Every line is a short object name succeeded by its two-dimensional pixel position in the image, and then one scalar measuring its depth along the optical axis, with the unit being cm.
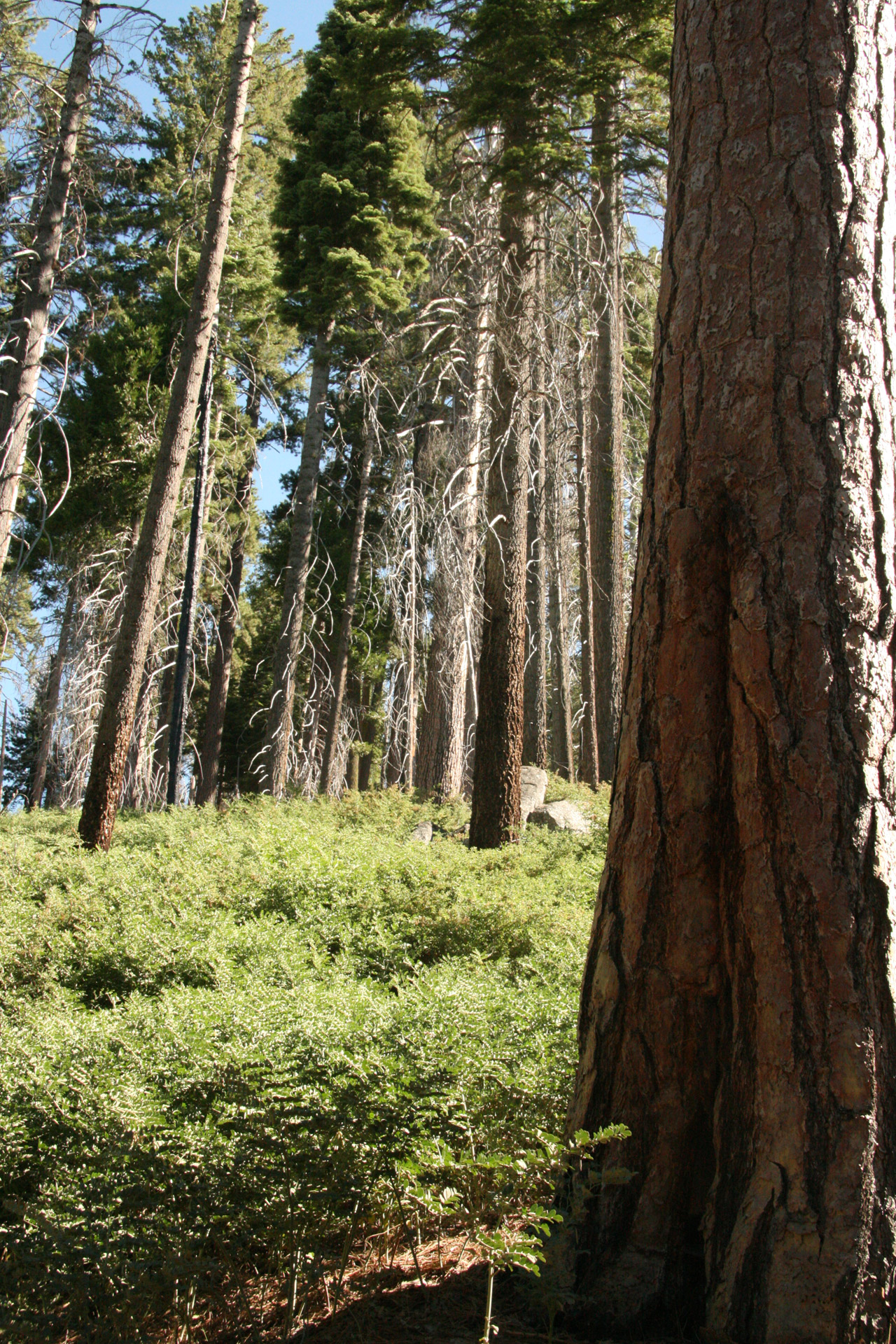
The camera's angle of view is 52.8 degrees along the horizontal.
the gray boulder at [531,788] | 1297
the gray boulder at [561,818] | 1151
